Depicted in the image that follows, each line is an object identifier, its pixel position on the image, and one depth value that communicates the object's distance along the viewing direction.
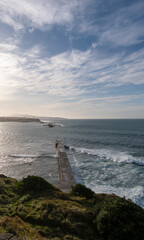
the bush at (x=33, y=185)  9.56
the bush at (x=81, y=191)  9.33
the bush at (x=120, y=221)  5.41
